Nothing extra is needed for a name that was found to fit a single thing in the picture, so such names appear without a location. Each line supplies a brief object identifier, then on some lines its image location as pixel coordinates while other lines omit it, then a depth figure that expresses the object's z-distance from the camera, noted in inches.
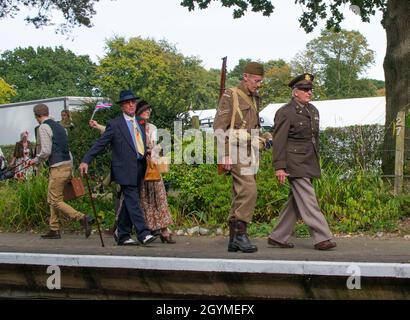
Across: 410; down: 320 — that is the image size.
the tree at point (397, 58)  462.9
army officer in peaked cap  281.6
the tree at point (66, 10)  841.5
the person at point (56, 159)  349.7
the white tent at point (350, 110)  1162.1
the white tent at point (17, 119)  1022.9
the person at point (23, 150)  645.9
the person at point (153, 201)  329.1
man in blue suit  309.7
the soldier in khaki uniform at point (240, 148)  279.1
